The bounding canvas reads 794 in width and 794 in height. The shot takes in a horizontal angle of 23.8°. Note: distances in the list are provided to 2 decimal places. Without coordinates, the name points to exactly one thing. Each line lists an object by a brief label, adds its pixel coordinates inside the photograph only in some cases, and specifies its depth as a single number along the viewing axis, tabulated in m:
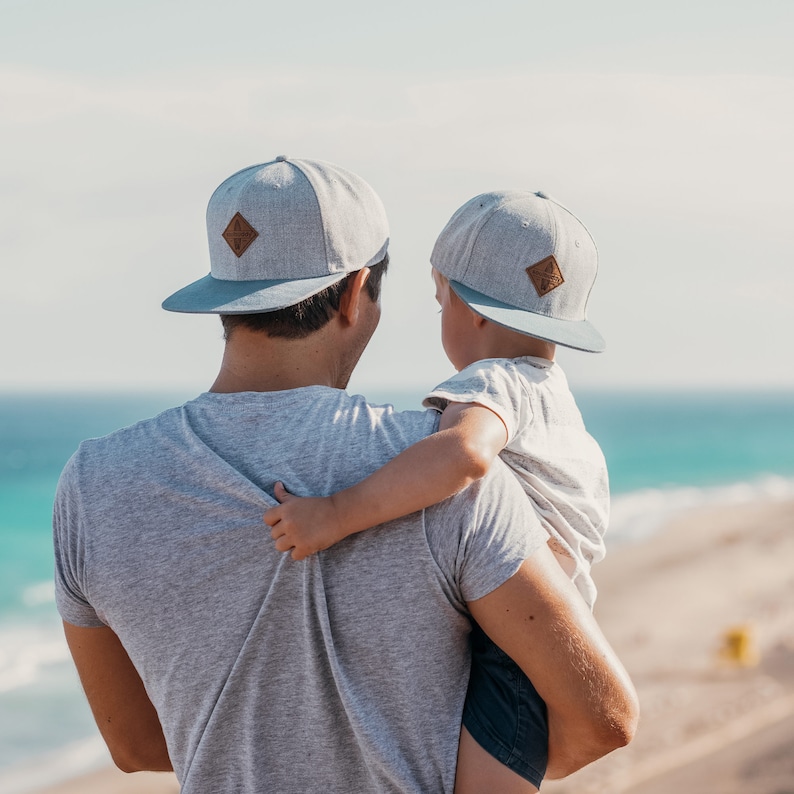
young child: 1.70
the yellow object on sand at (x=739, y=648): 11.47
